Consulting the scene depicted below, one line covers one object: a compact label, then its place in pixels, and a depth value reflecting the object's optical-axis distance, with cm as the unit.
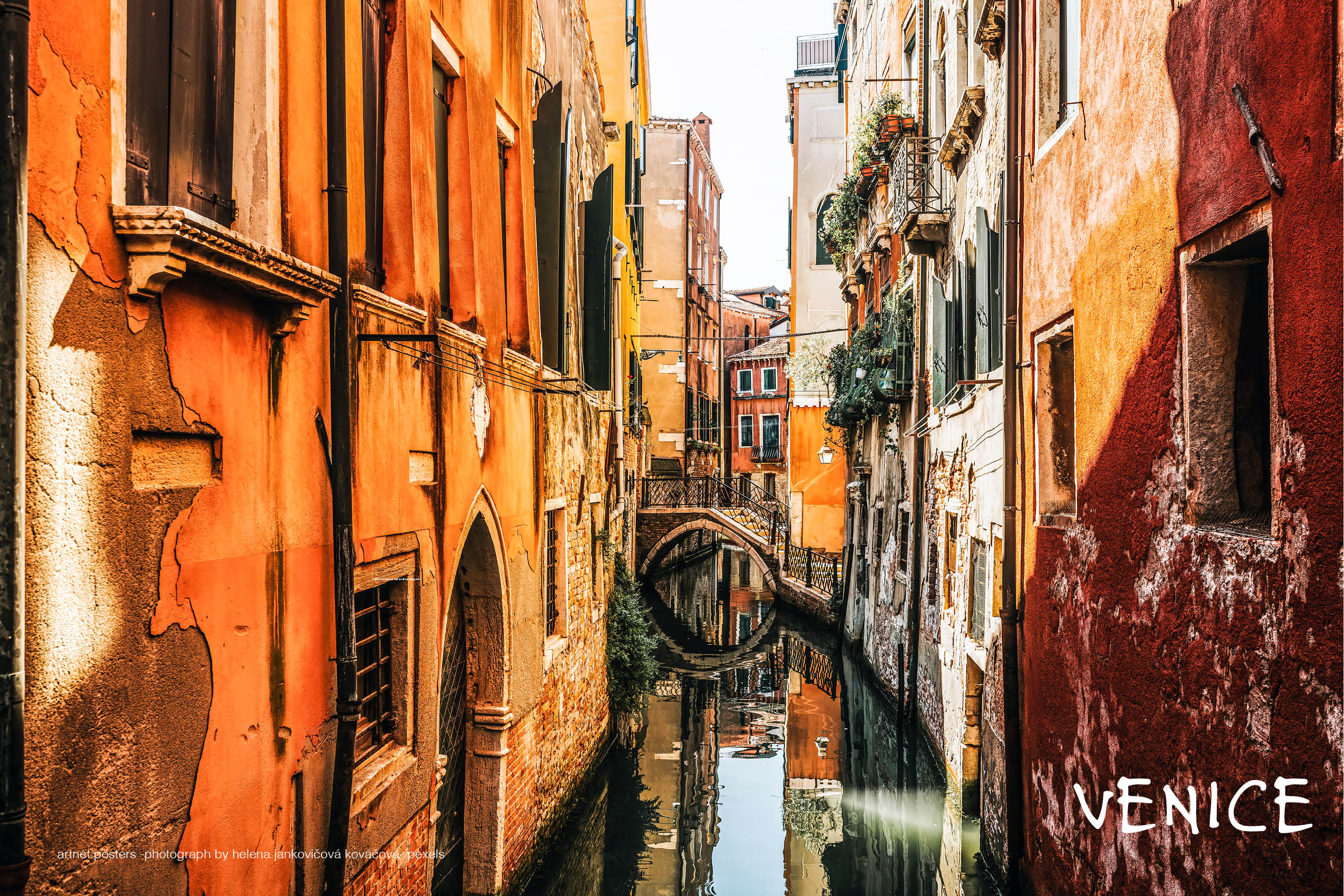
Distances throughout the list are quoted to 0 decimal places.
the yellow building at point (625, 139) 1802
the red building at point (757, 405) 4647
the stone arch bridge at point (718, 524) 2625
